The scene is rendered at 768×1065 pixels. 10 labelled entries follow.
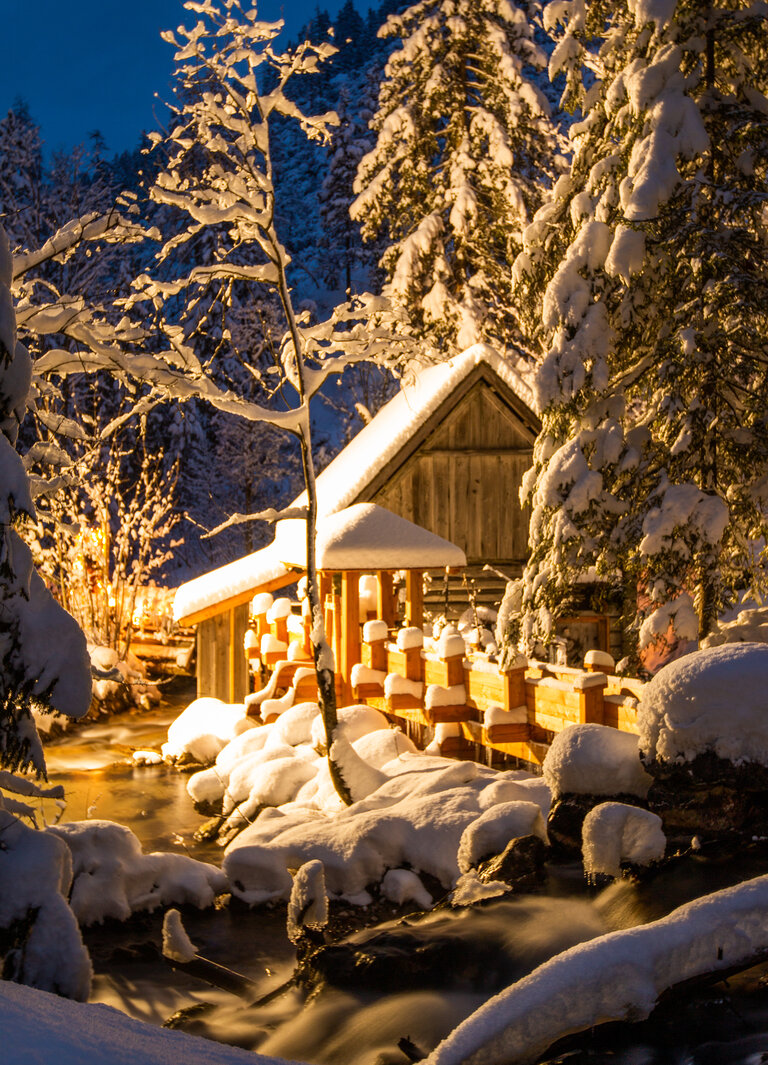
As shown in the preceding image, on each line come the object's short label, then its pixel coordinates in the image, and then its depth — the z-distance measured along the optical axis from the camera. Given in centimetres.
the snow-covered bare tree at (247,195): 871
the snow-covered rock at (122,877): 799
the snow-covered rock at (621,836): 637
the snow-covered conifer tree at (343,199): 4778
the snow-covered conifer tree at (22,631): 508
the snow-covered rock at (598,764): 696
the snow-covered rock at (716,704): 616
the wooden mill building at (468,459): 1708
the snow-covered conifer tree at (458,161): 2189
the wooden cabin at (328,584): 1159
